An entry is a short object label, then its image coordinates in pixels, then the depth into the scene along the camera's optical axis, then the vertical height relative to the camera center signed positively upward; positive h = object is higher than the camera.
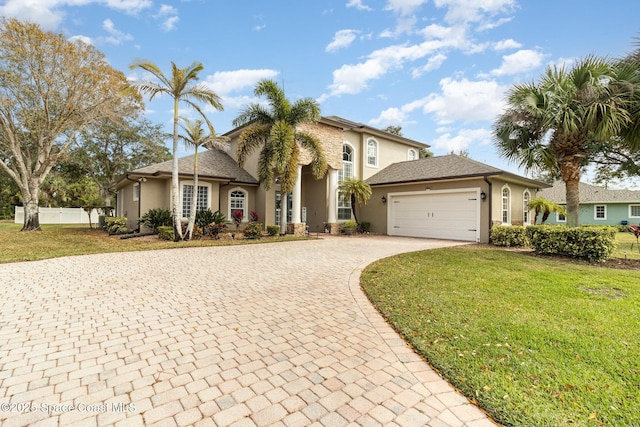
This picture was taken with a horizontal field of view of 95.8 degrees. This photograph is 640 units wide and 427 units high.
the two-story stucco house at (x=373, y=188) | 13.98 +1.26
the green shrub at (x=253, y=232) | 14.07 -0.91
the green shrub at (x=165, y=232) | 12.83 -0.82
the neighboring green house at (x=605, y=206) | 24.02 +0.45
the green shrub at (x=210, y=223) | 13.84 -0.46
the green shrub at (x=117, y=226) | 15.60 -0.65
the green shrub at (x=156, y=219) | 14.42 -0.26
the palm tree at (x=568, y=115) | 7.97 +2.86
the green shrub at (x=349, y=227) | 17.02 -0.84
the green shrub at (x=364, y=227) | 18.16 -0.91
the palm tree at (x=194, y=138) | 12.66 +3.35
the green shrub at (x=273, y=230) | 15.23 -0.89
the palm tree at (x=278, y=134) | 13.74 +3.90
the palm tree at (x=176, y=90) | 11.45 +5.09
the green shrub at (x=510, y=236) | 11.80 -0.99
